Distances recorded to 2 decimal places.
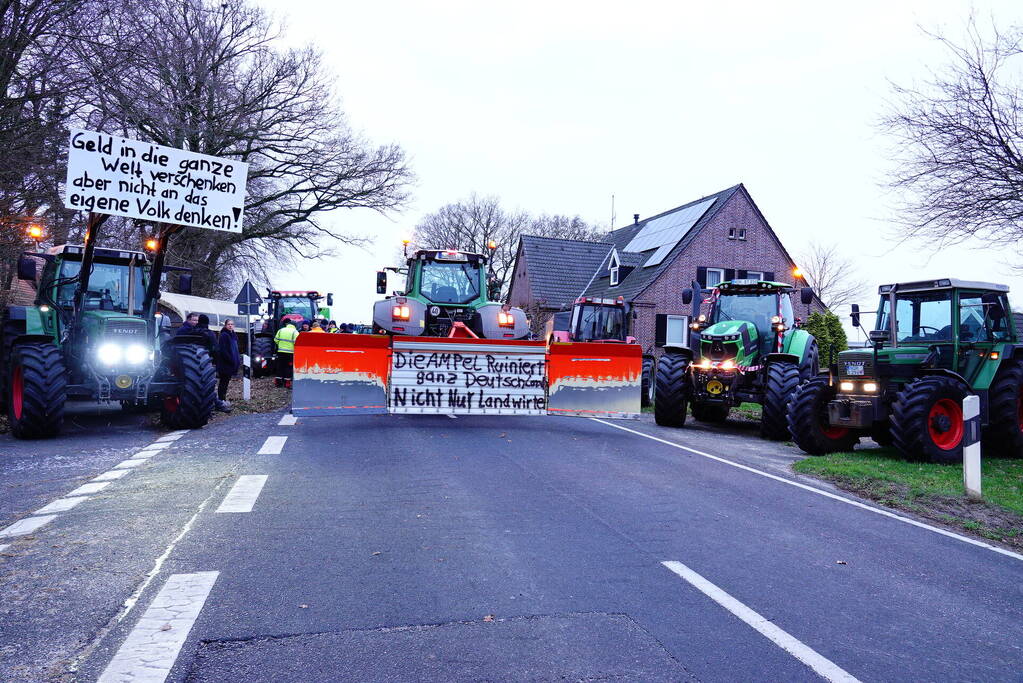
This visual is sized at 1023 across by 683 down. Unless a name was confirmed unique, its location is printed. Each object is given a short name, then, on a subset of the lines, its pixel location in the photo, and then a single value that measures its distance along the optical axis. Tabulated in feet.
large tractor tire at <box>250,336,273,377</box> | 81.71
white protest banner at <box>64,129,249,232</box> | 34.24
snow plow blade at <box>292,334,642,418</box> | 37.68
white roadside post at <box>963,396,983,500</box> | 26.73
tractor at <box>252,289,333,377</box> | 84.12
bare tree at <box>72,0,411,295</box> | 45.42
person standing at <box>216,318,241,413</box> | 52.60
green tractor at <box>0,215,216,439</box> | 34.78
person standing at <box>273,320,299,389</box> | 65.16
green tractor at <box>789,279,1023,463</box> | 33.73
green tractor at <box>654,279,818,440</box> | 45.91
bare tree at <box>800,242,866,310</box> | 207.82
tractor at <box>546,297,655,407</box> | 69.00
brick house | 117.08
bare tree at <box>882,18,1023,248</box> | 38.78
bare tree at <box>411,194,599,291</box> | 204.13
